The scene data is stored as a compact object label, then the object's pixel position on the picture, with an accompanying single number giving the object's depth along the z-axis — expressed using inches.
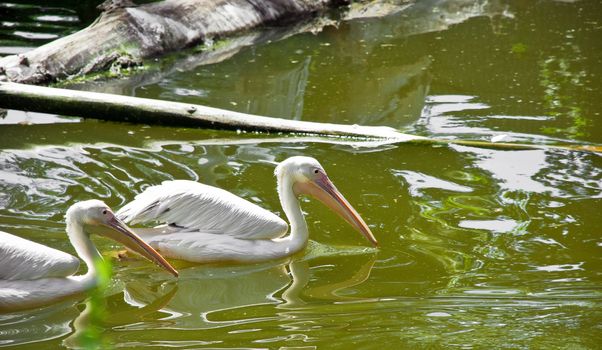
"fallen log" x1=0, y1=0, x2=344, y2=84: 606.5
